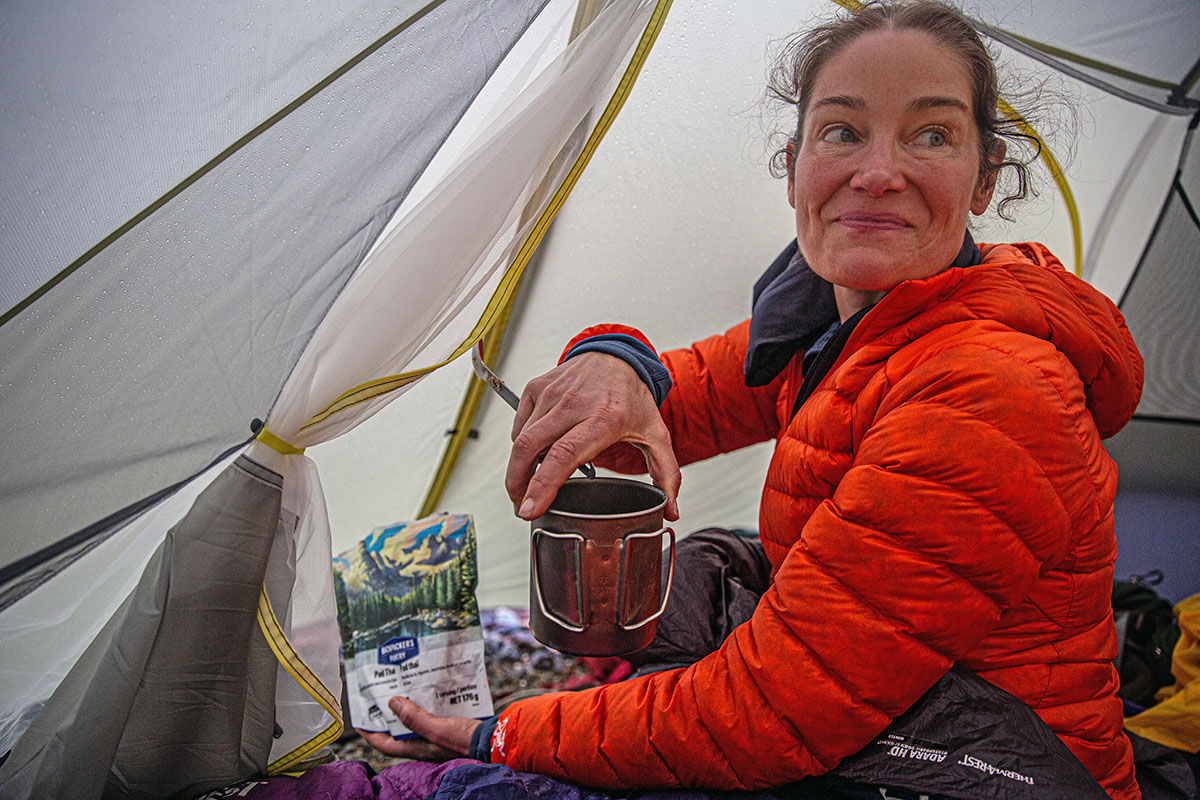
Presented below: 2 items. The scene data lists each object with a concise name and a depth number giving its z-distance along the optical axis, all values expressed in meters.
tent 0.89
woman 0.84
